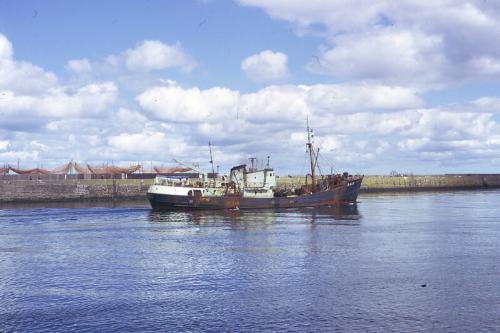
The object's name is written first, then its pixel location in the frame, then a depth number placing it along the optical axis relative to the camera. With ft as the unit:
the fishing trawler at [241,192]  249.55
